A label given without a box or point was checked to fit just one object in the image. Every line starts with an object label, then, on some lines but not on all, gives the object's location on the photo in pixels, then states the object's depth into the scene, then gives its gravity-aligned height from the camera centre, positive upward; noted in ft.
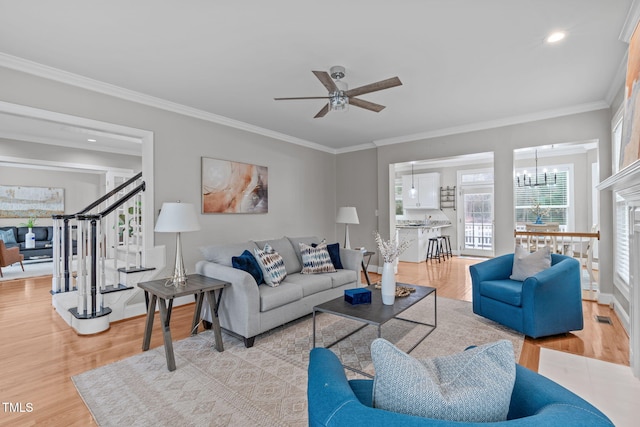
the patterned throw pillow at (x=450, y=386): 2.54 -1.47
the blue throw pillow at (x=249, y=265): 10.23 -1.64
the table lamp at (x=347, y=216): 17.28 -0.08
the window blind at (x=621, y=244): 11.32 -1.18
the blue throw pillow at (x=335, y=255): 13.82 -1.79
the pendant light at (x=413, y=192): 30.07 +2.12
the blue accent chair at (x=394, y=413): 2.32 -1.64
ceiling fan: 8.69 +3.69
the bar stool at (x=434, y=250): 26.58 -3.08
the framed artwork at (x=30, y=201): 25.16 +1.21
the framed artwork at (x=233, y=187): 14.90 +1.43
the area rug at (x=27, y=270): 19.67 -3.70
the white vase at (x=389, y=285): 9.16 -2.06
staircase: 10.85 -2.19
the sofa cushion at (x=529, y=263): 11.02 -1.77
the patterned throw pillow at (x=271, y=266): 10.76 -1.80
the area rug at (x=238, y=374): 6.37 -4.00
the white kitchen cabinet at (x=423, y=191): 29.22 +2.15
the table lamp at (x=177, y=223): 9.66 -0.25
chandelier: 24.04 +2.65
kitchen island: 25.31 -2.01
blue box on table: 9.22 -2.42
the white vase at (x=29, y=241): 24.30 -1.95
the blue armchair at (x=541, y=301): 9.74 -2.85
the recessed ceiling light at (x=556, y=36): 8.43 +4.84
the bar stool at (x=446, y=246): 28.31 -2.92
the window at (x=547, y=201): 23.86 +1.00
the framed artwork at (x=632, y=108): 7.21 +2.57
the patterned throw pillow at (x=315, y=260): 12.84 -1.89
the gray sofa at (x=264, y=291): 9.43 -2.59
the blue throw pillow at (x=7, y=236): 23.07 -1.49
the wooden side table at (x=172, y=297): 8.40 -2.48
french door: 27.58 -0.56
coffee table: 8.03 -2.63
